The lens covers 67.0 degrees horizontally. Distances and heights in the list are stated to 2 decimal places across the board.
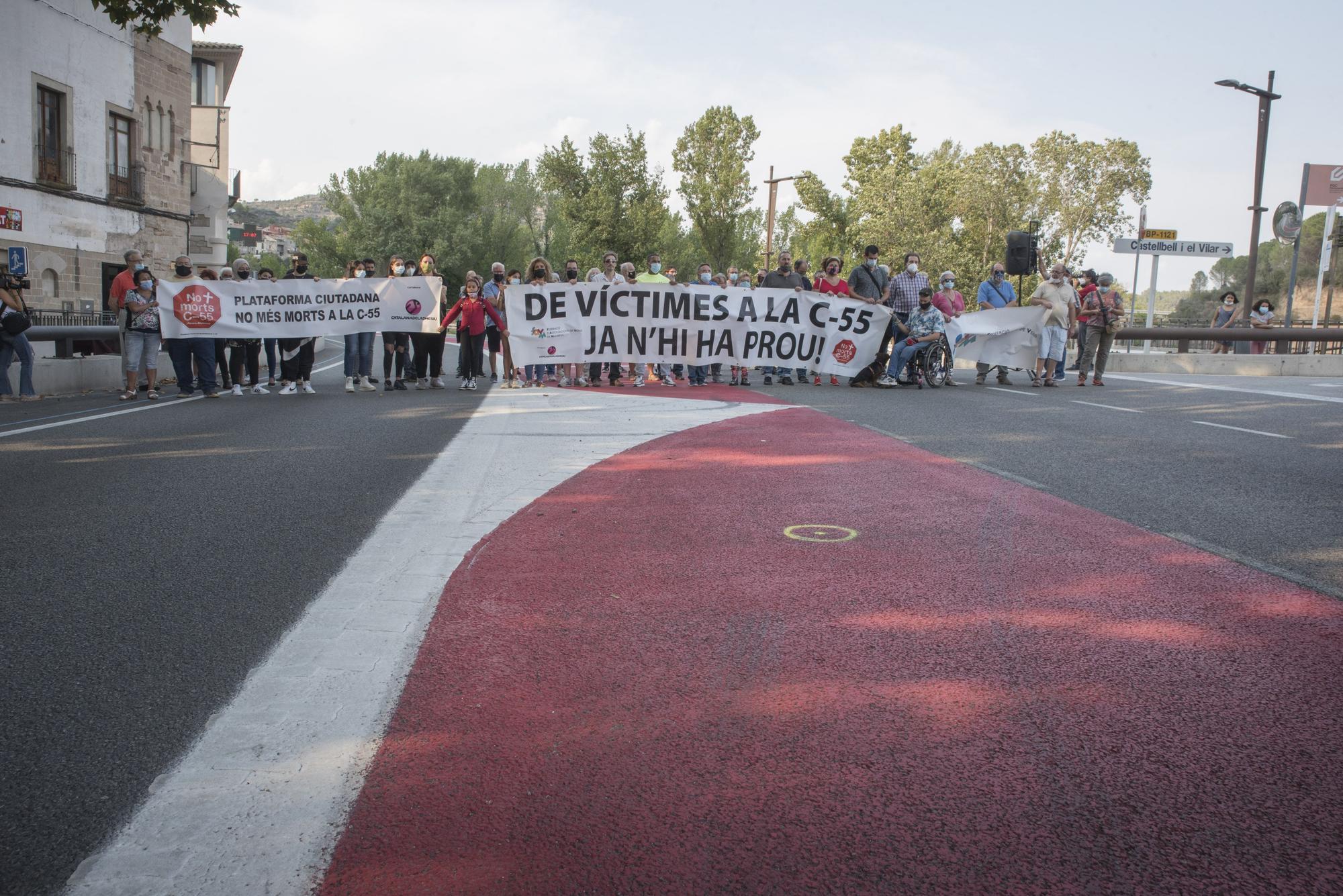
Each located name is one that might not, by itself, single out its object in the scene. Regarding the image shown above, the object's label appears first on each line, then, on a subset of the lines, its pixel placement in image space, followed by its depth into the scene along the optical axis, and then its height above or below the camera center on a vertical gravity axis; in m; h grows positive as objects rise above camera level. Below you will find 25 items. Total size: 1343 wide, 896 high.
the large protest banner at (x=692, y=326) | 15.80 +0.13
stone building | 27.73 +5.04
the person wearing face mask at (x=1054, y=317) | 17.73 +0.53
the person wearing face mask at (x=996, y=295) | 17.97 +0.92
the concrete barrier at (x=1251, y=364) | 23.31 -0.22
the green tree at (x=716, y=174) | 59.47 +9.45
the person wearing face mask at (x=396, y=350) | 15.41 -0.41
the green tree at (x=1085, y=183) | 70.31 +11.65
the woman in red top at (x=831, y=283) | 17.27 +0.98
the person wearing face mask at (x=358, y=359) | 15.34 -0.57
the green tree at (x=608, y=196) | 56.78 +7.61
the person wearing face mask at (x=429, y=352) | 15.80 -0.44
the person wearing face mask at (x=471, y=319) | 15.44 +0.10
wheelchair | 16.50 -0.37
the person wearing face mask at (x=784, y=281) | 17.48 +0.99
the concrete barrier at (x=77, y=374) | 15.13 -0.99
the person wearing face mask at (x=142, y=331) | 13.77 -0.24
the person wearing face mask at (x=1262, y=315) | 26.48 +1.05
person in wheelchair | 16.39 +0.13
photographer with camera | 13.63 -0.32
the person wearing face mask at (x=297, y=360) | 15.41 -0.61
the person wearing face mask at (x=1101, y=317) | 18.08 +0.57
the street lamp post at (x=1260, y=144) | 24.25 +5.12
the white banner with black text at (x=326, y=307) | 15.17 +0.20
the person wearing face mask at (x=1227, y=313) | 25.50 +1.09
